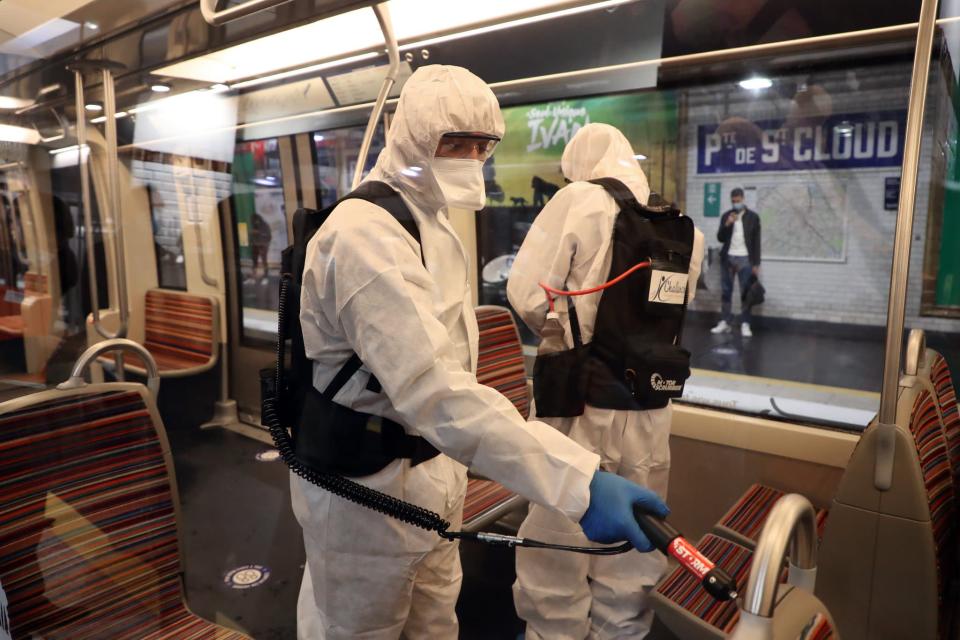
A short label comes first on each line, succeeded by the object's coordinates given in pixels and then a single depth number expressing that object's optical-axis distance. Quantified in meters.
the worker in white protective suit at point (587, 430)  2.06
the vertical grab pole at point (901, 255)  1.60
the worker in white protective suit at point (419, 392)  1.20
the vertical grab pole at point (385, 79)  2.14
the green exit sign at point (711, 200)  2.60
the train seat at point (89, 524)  1.67
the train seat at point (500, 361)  2.74
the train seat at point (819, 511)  2.02
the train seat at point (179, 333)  2.65
